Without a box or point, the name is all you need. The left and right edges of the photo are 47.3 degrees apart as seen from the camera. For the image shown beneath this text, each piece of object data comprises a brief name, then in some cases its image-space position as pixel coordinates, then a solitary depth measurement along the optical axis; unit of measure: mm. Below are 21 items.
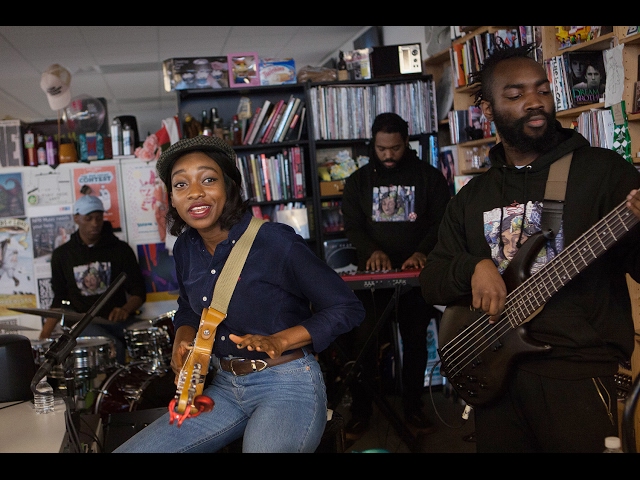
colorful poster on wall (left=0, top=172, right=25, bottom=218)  5641
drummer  5352
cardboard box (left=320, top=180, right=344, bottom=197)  5492
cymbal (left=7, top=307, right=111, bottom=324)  3533
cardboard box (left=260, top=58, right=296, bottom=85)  5516
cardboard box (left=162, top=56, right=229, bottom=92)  5430
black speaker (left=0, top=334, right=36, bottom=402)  2328
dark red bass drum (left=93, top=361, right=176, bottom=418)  3973
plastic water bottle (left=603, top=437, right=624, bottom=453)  1613
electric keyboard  3787
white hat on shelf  5828
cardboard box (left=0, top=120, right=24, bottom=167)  5664
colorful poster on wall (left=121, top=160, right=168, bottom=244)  5727
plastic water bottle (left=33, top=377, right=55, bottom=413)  2688
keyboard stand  4023
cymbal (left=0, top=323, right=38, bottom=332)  3263
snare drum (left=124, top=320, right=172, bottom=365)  4633
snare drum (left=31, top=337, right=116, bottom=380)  4164
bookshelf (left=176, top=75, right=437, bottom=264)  5480
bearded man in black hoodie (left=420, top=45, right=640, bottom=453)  2137
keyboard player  4449
